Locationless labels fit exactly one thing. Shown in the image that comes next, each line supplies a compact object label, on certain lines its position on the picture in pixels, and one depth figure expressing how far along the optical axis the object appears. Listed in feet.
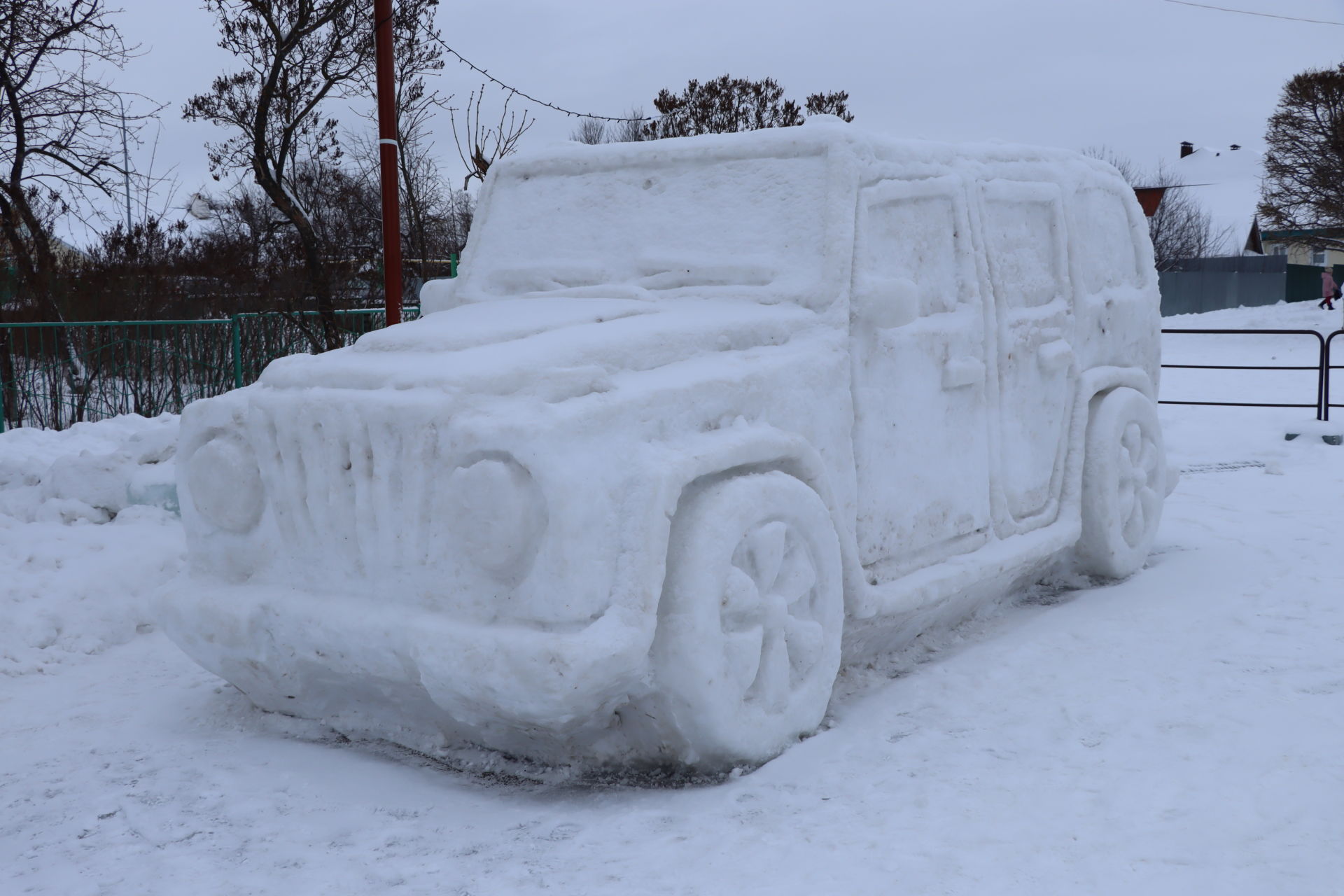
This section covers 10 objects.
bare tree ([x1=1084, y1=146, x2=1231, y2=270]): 194.39
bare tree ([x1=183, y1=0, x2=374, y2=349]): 52.06
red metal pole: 27.14
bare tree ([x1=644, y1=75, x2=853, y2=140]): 86.94
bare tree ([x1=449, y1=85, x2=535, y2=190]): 48.83
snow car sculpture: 10.08
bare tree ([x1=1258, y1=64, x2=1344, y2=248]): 110.83
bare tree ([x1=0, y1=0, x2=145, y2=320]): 38.50
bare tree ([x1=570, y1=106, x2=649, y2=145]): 86.33
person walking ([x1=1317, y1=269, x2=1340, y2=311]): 115.75
